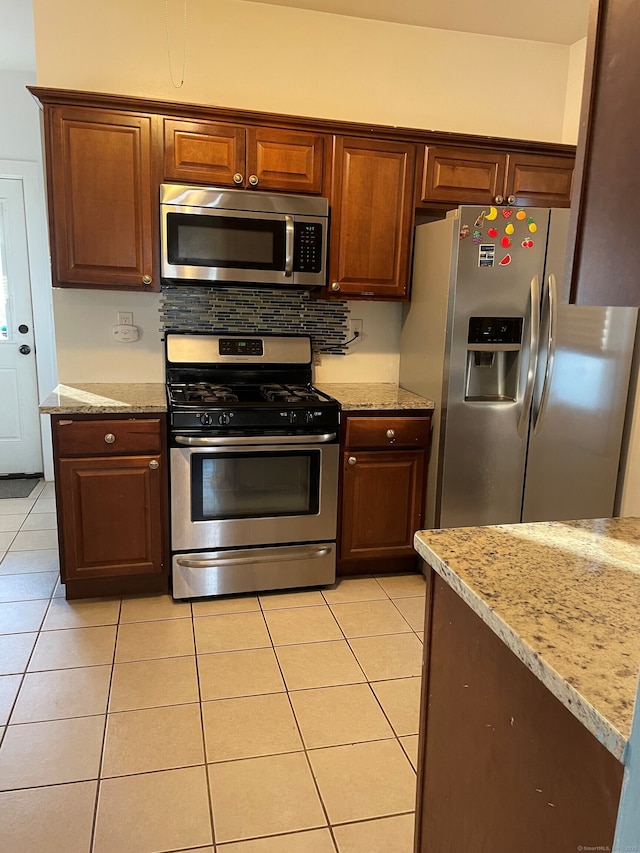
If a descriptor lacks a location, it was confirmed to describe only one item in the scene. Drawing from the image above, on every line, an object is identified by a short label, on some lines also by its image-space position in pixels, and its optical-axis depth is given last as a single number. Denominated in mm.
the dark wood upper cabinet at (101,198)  2680
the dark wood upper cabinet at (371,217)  2963
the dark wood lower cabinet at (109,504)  2637
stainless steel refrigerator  2773
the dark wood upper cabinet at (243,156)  2777
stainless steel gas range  2723
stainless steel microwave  2789
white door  4285
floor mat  4242
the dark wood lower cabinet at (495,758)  785
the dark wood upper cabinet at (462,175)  3051
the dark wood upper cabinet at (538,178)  3145
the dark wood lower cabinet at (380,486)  2963
